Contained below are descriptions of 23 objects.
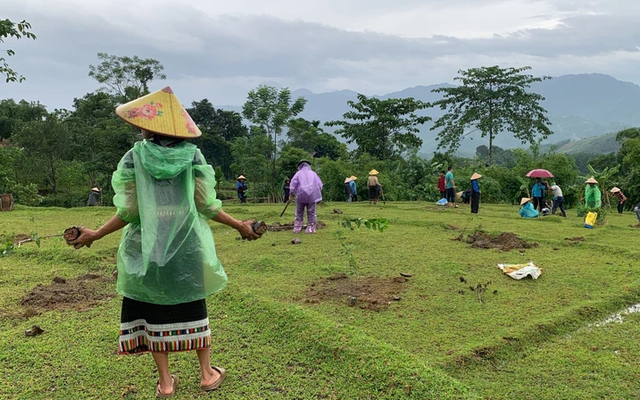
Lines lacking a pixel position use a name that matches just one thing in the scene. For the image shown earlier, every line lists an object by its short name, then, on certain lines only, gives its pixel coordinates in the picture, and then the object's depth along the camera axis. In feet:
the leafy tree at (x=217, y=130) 144.66
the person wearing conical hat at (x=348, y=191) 71.10
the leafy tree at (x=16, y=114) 119.18
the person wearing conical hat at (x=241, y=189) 74.74
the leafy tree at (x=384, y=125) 98.12
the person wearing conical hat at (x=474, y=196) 50.80
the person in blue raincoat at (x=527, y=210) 49.42
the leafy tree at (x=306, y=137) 105.92
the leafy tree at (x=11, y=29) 26.23
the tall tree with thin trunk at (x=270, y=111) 96.78
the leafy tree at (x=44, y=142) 92.94
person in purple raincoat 35.76
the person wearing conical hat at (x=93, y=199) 63.82
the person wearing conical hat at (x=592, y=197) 42.55
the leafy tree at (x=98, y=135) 89.45
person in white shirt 52.26
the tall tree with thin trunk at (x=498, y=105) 102.12
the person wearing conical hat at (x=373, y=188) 62.95
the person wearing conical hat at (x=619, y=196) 56.34
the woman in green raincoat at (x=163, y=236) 11.05
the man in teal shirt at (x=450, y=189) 60.39
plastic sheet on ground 22.99
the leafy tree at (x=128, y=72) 95.81
